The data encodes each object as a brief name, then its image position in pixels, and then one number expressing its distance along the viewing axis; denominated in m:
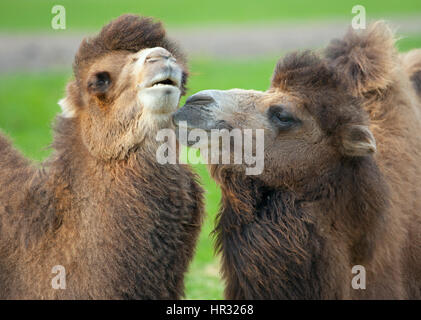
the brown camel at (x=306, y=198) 4.79
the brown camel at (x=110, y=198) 4.79
